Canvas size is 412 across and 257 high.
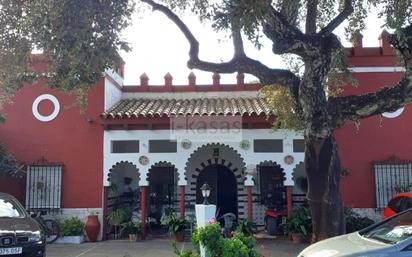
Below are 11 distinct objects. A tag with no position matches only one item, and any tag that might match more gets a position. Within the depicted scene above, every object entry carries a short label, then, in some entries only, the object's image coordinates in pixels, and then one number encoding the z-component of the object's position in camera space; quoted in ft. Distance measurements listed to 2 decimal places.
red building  41.57
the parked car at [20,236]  24.75
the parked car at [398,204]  32.70
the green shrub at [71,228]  40.60
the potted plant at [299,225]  38.60
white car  15.62
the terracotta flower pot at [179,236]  40.20
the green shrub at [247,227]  39.24
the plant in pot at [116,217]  41.47
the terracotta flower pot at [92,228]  40.73
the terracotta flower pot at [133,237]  40.70
